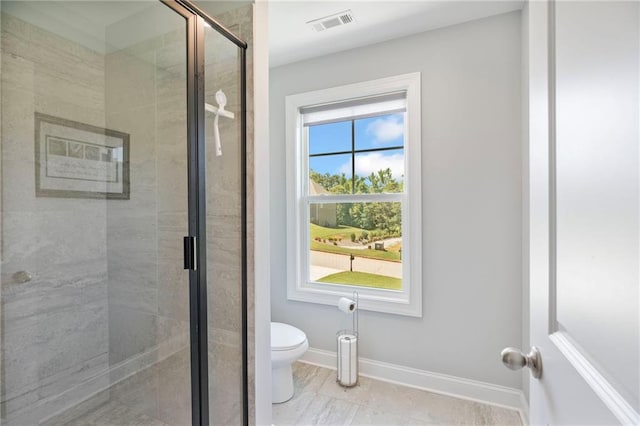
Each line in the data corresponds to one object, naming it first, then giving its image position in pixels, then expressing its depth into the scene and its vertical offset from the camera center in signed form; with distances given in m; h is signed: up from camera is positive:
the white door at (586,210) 0.38 +0.00
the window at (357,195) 2.22 +0.12
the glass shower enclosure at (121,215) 1.47 -0.02
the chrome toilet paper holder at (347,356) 2.17 -1.00
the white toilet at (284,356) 1.90 -0.87
